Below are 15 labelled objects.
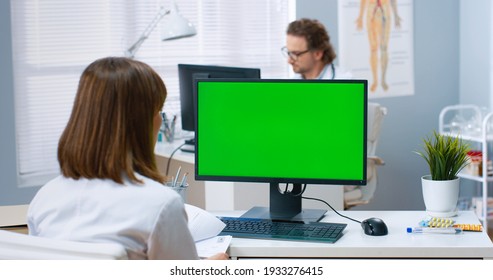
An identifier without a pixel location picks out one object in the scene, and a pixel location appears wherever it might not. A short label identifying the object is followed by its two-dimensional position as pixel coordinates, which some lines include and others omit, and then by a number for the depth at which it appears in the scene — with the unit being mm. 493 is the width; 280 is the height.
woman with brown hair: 2485
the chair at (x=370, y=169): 6386
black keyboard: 3434
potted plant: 3694
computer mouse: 3487
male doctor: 6584
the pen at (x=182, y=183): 3795
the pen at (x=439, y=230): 3493
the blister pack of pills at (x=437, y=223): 3564
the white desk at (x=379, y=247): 3270
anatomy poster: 7734
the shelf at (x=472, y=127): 6992
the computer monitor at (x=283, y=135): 3722
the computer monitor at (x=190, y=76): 5777
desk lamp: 6510
